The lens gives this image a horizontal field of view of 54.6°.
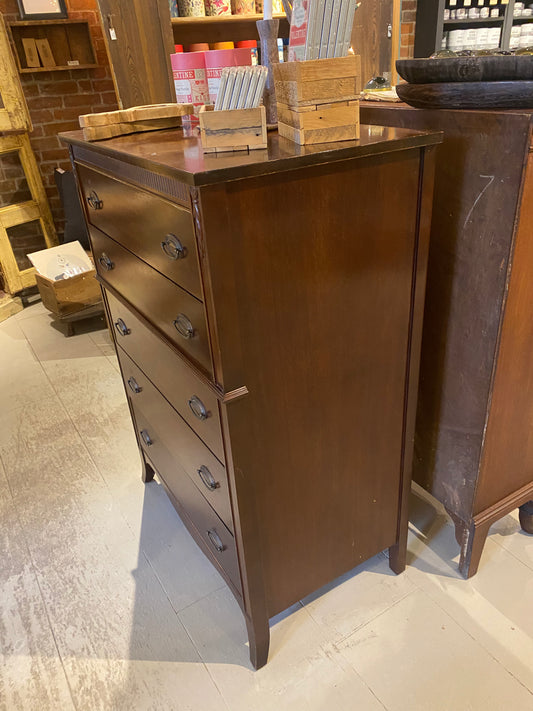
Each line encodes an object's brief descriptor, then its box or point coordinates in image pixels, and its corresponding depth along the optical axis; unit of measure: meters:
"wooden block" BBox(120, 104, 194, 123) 1.21
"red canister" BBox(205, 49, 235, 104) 1.14
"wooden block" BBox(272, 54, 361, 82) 0.85
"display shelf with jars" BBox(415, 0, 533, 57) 3.99
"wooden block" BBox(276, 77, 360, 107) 0.85
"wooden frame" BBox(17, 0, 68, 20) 3.14
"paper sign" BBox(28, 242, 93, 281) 3.00
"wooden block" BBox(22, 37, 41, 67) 3.25
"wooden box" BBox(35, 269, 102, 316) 2.87
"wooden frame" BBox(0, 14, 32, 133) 2.88
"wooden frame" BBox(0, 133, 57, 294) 3.14
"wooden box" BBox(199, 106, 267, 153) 0.85
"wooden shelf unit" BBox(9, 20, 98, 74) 3.23
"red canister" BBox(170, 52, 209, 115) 1.16
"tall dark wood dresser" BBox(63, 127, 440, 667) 0.82
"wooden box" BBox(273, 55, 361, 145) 0.85
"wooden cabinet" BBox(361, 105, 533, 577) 0.98
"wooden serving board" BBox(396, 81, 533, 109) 0.93
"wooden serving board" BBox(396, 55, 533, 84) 0.94
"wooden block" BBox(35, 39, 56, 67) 3.28
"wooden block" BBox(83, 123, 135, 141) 1.16
